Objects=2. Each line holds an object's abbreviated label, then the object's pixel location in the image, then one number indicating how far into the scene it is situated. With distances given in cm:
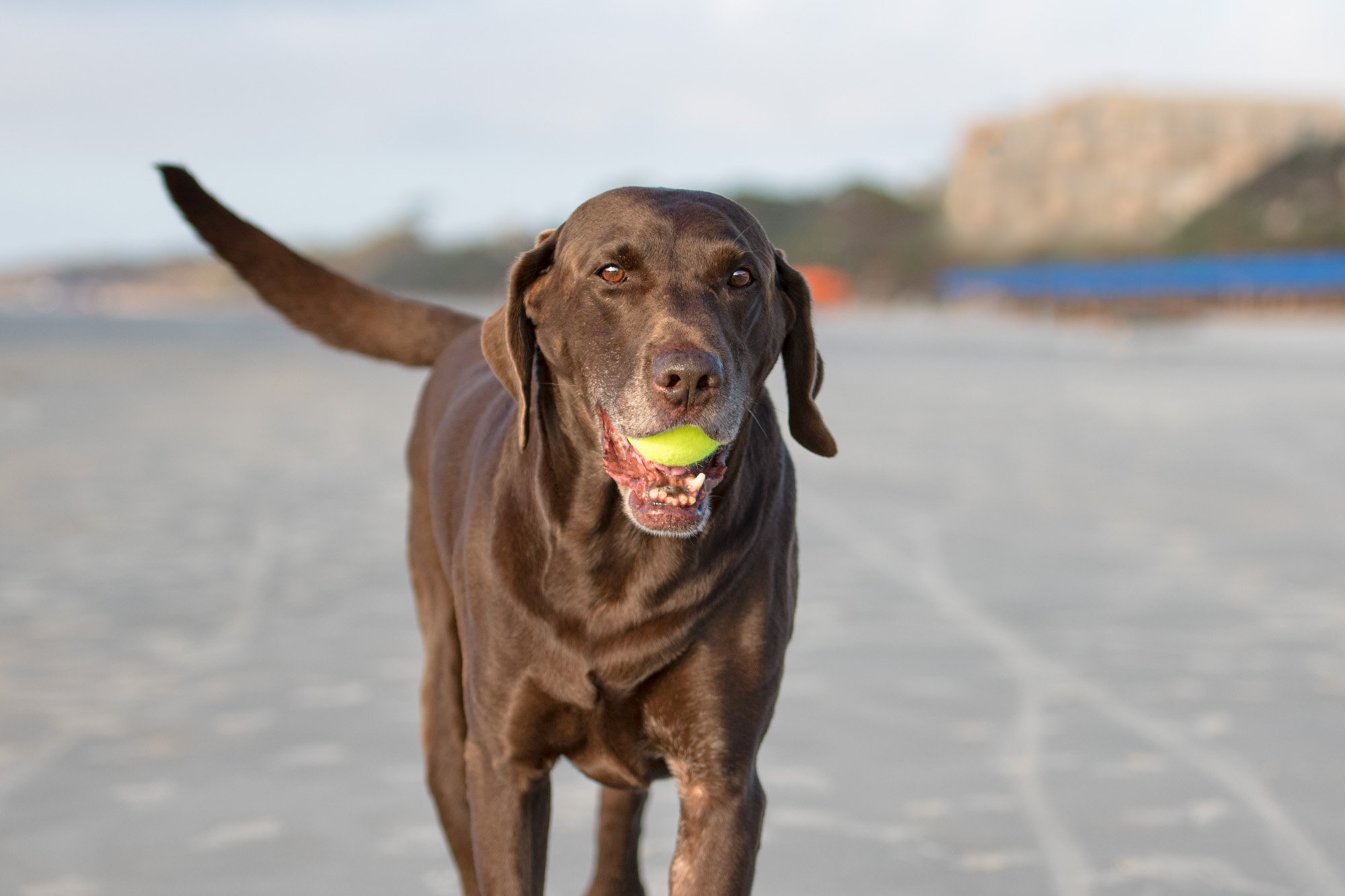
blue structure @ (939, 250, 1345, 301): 4619
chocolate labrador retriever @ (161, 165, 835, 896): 330
